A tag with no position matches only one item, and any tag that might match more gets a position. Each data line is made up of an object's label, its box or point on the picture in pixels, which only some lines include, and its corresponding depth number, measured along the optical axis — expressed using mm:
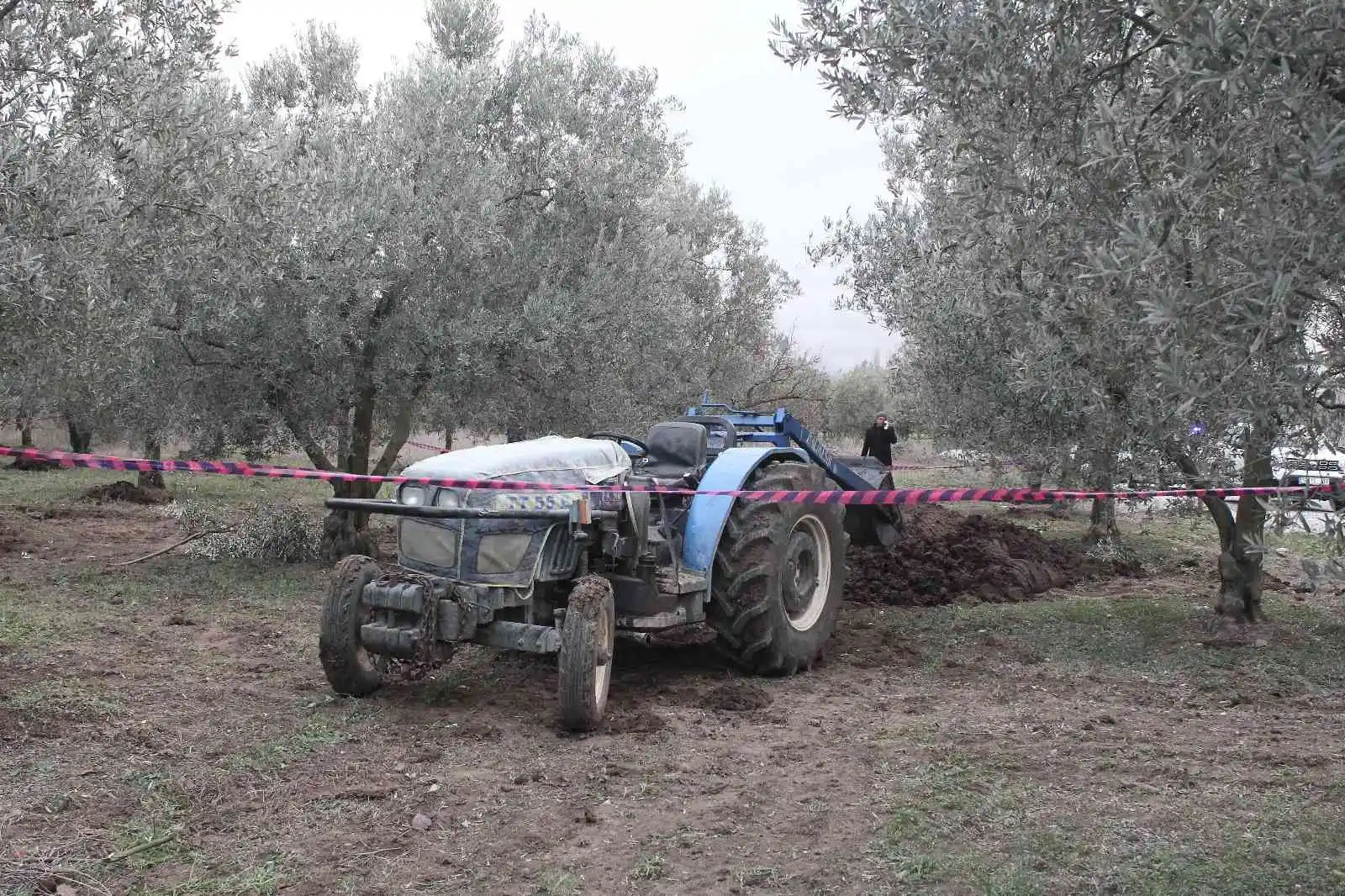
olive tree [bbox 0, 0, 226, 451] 5902
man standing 15391
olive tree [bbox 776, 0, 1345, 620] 3301
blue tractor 5695
